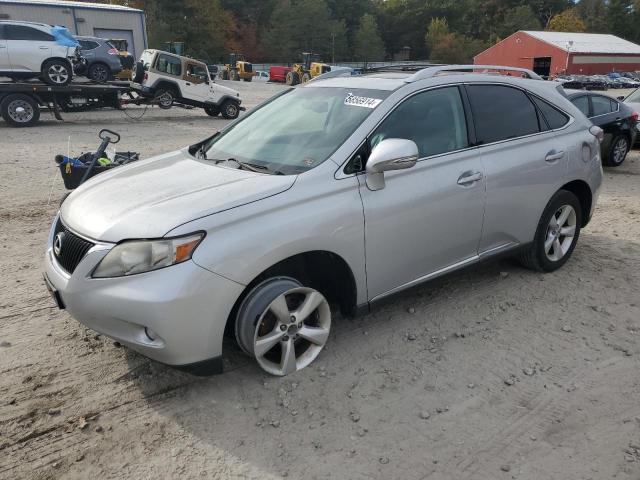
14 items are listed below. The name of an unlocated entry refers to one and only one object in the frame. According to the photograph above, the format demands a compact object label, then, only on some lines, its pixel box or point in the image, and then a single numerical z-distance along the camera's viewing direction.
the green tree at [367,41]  95.44
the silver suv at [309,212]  2.64
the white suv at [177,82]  17.70
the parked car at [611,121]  9.96
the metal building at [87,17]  27.41
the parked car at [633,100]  12.10
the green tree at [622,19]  92.81
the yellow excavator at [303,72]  43.50
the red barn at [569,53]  61.69
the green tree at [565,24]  90.38
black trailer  14.09
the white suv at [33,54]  15.02
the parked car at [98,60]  19.20
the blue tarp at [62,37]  15.59
